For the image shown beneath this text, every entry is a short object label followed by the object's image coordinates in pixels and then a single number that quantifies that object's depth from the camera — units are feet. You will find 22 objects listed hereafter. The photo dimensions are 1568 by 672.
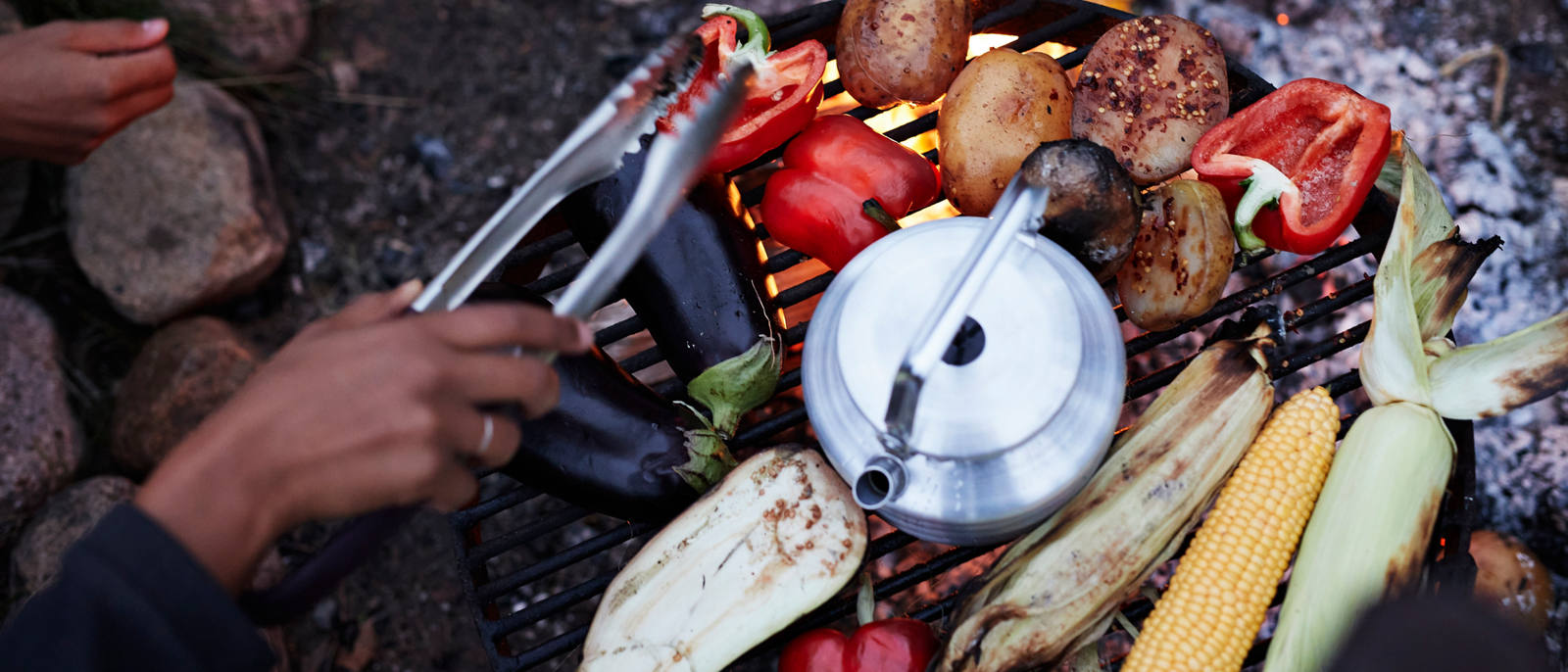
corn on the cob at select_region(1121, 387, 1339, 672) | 2.84
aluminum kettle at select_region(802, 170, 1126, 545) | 2.71
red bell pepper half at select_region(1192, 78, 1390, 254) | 2.99
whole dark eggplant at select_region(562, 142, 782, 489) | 3.04
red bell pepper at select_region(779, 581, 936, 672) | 2.95
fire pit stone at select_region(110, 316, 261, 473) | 3.65
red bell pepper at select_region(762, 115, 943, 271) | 3.10
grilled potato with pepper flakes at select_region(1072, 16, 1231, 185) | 3.05
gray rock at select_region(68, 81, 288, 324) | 3.73
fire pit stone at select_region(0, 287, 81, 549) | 3.53
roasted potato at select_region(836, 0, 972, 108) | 3.10
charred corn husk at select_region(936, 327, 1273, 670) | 2.88
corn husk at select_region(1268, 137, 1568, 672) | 2.87
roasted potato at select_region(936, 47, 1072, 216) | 3.03
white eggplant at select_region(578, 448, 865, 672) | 2.91
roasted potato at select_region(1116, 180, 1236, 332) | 2.96
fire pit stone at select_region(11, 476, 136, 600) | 3.46
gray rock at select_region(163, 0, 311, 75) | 3.93
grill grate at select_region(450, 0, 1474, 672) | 3.02
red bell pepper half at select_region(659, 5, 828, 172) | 3.11
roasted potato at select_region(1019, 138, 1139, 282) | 2.83
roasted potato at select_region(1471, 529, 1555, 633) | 3.28
